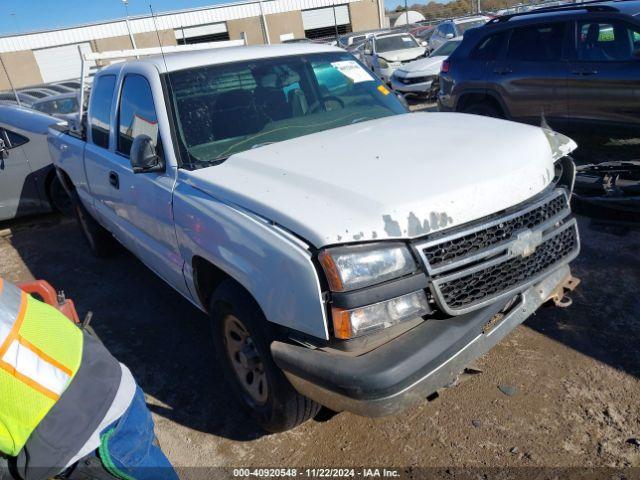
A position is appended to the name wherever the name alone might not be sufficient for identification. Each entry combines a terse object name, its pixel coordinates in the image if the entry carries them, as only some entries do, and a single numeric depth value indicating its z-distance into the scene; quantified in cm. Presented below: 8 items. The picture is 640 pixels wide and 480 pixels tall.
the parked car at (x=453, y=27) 1919
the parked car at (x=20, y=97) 1312
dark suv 579
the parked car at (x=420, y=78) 1198
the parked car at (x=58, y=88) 1455
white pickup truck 208
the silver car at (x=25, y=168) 652
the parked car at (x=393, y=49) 1454
